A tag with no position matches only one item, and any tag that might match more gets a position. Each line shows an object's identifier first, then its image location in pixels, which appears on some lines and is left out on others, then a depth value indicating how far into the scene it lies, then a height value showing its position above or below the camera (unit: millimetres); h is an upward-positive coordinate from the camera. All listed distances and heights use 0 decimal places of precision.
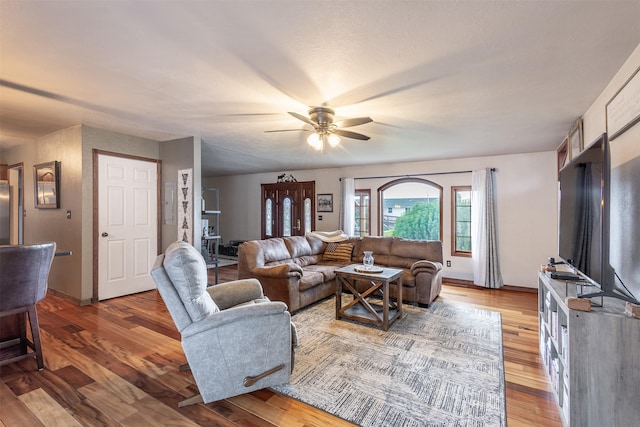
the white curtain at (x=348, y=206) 6523 +98
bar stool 2127 -531
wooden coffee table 3282 -1019
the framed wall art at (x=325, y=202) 6980 +191
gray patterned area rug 1904 -1296
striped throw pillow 5157 -732
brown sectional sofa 3721 -798
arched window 5930 +28
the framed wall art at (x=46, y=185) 4125 +375
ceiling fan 2715 +820
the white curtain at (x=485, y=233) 5117 -396
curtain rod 5611 +720
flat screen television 1555 -40
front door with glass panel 7344 +42
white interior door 4035 -195
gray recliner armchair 1828 -801
